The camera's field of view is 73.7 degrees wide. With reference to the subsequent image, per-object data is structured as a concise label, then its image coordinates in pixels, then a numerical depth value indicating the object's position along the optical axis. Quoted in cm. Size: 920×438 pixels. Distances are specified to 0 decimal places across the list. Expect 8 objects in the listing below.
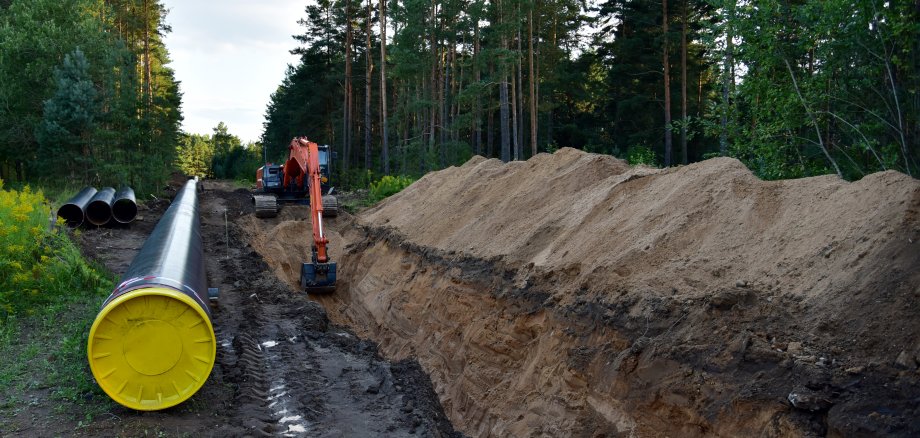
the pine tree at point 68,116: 2520
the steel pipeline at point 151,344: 607
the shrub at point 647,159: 2037
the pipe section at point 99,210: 1947
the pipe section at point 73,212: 1873
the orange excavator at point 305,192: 1350
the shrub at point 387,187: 2447
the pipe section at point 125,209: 2011
